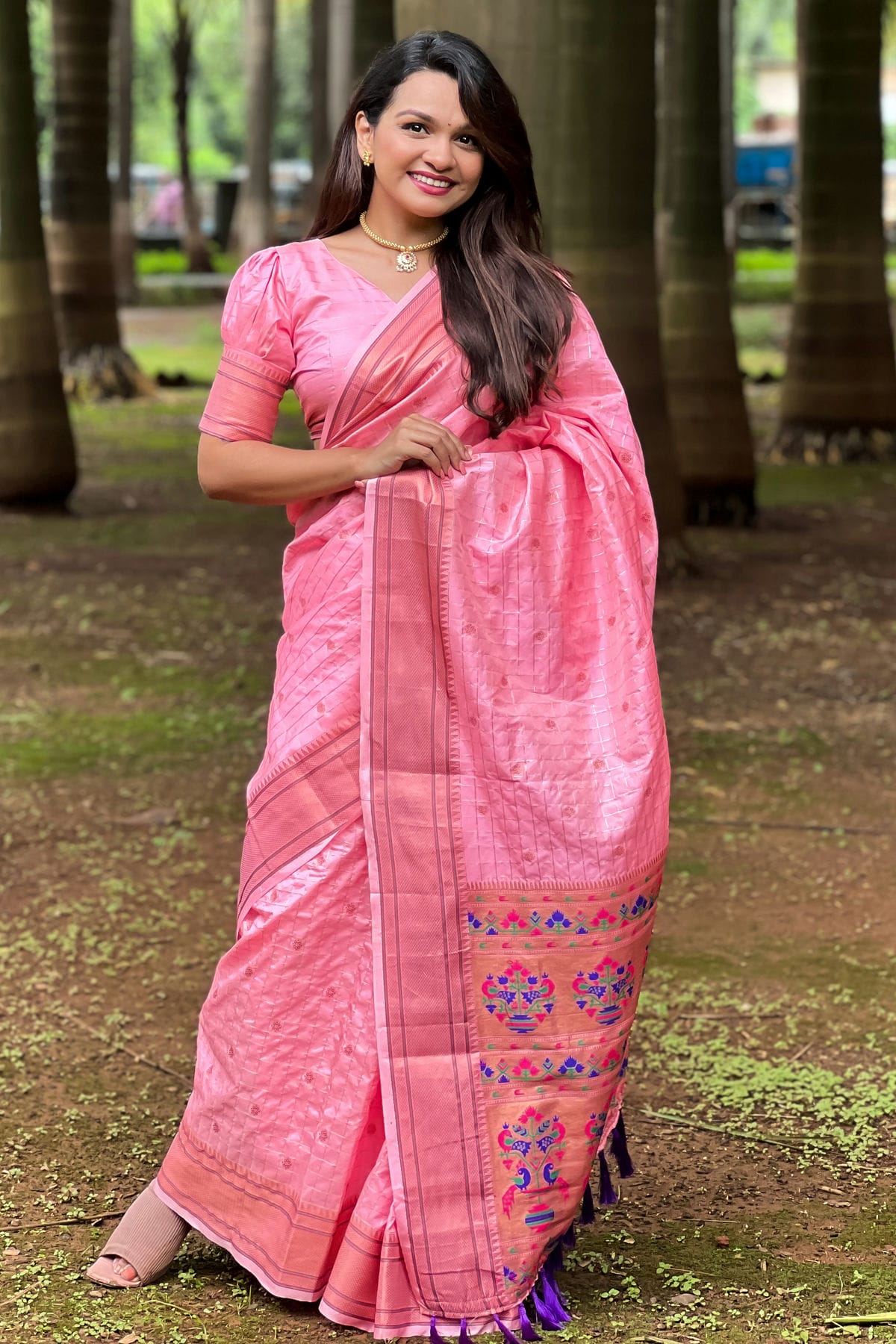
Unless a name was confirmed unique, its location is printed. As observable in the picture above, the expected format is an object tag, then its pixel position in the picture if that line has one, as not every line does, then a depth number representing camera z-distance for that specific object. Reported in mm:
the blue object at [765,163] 52156
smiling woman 2926
